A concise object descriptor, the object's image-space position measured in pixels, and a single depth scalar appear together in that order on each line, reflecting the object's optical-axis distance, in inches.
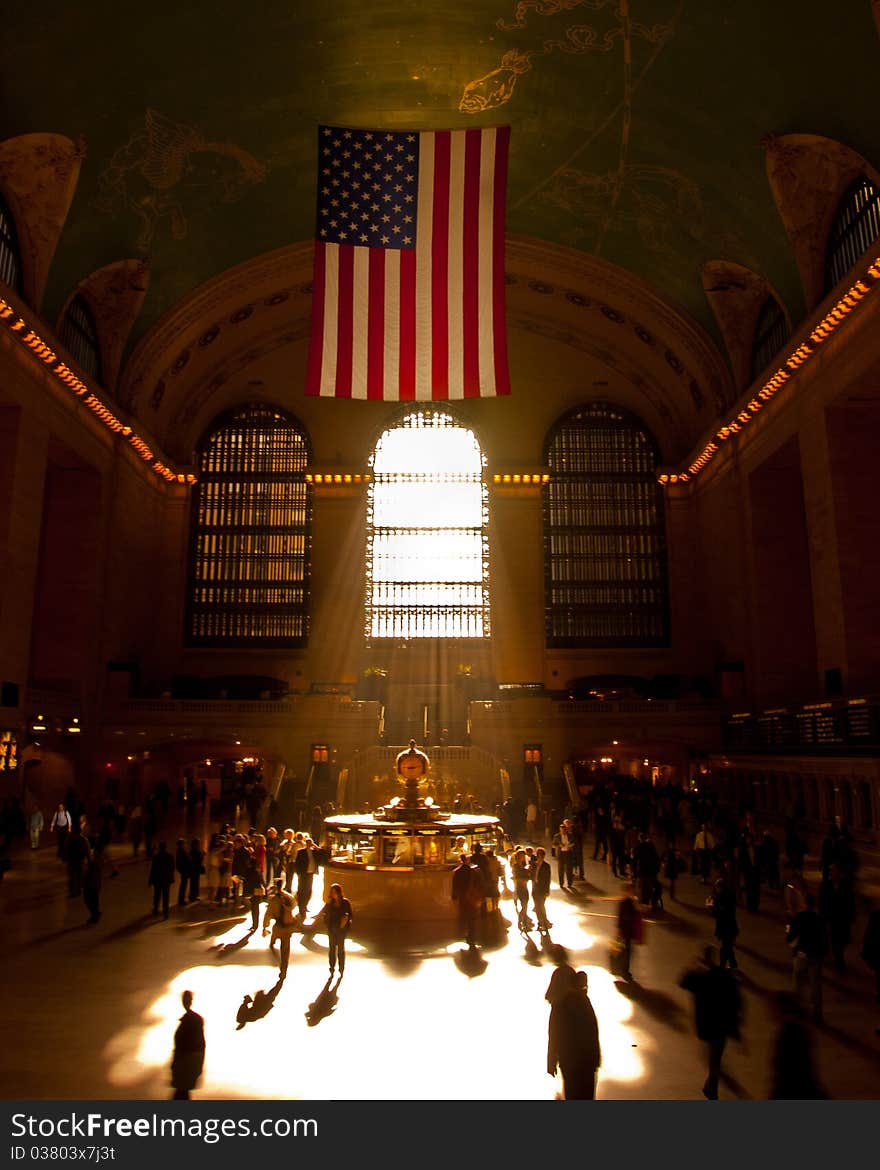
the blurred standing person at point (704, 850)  544.4
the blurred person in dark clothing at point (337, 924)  334.3
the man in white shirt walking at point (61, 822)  650.8
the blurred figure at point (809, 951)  285.1
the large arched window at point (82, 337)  917.7
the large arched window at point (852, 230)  714.8
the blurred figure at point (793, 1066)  211.3
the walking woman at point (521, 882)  438.6
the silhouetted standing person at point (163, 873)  454.3
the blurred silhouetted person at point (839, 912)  350.6
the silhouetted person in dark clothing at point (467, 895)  392.2
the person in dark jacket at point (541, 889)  418.0
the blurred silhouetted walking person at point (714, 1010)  218.2
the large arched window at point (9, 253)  753.0
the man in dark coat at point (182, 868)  482.0
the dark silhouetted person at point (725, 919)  338.0
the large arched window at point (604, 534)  1183.6
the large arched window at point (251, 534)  1184.2
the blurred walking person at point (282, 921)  337.4
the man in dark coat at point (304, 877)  477.1
